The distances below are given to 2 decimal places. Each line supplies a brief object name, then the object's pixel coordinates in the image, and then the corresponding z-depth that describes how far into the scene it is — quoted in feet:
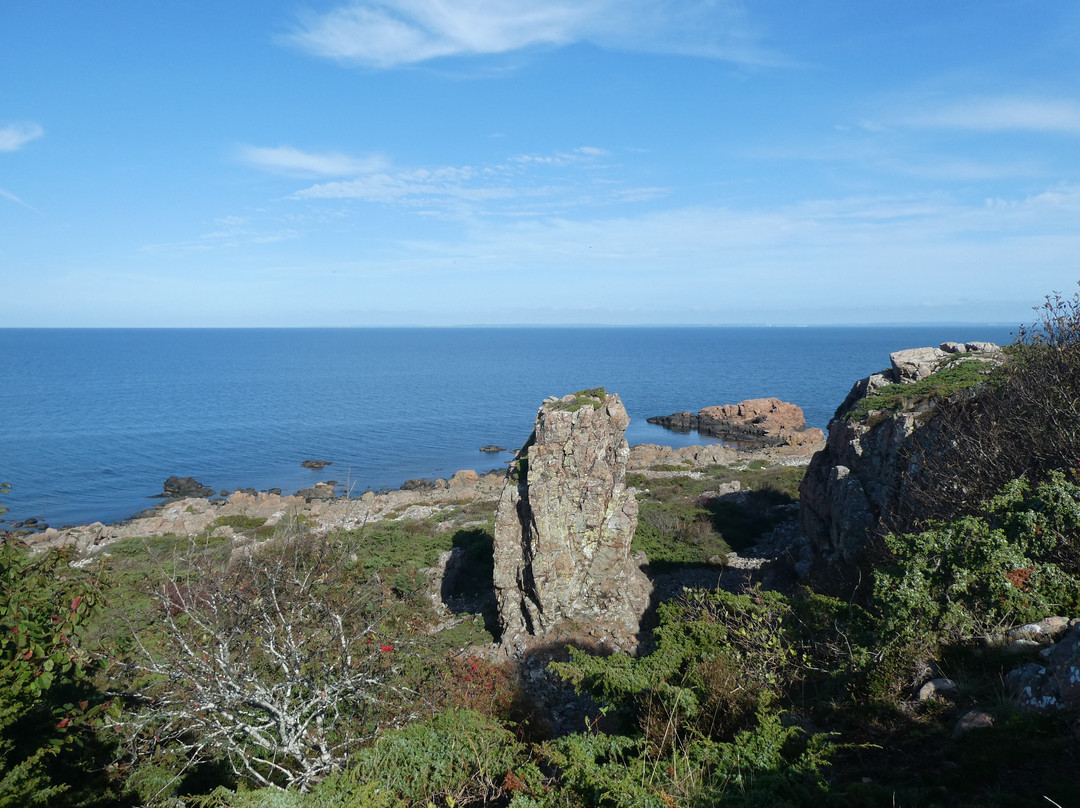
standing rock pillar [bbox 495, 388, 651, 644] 61.72
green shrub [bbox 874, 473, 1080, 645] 28.53
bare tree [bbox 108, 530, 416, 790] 26.13
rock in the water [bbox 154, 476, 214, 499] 168.35
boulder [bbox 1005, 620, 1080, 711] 22.07
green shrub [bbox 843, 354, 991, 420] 60.59
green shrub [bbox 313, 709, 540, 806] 25.88
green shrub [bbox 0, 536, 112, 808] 23.47
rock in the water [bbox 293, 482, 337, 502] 163.25
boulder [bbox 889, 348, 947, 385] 74.23
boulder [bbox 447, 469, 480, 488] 164.70
